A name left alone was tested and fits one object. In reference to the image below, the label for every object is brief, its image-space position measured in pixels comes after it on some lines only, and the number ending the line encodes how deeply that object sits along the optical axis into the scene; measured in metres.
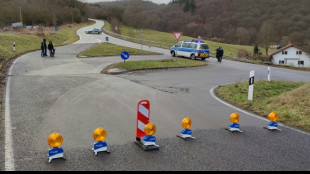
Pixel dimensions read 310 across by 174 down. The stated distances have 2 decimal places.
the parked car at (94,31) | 59.97
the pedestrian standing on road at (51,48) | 24.35
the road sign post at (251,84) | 10.40
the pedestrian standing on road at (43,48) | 24.06
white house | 62.41
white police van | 28.56
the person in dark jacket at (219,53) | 28.43
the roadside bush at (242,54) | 50.80
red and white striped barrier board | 5.81
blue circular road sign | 19.05
